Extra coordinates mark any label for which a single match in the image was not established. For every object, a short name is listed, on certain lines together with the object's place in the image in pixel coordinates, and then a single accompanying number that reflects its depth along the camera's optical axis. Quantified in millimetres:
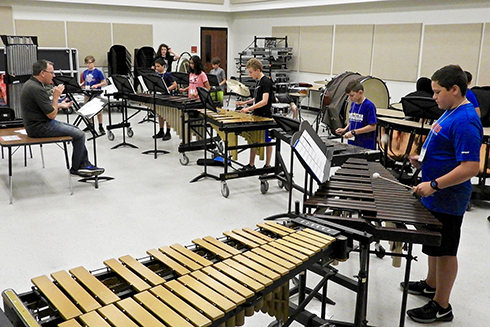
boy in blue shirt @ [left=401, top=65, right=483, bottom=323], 2496
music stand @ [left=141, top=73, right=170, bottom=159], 6672
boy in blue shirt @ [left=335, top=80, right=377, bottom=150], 4629
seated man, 5137
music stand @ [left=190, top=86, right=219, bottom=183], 5559
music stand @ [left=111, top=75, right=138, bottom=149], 7504
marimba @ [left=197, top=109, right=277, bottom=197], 5293
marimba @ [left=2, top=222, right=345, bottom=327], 1631
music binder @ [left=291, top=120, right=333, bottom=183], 2523
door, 14273
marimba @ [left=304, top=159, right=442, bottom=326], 2373
